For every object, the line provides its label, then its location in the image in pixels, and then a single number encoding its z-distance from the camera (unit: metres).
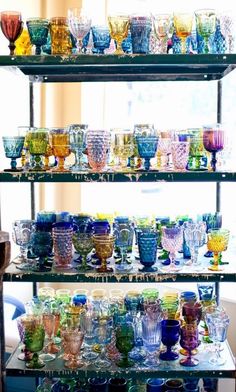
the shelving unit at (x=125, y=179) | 2.31
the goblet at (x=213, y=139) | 2.40
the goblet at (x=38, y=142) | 2.45
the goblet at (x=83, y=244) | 2.46
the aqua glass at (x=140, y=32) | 2.35
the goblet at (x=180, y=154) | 2.42
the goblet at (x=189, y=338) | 2.47
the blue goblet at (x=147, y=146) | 2.39
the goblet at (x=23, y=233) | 2.53
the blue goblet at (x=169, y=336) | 2.46
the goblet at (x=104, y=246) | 2.45
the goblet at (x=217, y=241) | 2.49
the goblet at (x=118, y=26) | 2.37
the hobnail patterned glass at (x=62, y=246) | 2.47
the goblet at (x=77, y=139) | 2.45
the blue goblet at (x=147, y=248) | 2.45
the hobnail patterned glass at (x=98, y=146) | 2.41
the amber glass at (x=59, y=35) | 2.41
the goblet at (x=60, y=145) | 2.46
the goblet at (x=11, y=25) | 2.40
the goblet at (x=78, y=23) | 2.37
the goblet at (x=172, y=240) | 2.48
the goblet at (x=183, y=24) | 2.38
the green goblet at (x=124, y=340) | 2.43
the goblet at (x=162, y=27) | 2.39
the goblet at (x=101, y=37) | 2.43
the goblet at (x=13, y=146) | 2.46
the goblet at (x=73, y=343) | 2.41
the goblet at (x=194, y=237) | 2.51
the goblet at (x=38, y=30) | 2.40
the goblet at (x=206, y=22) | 2.38
